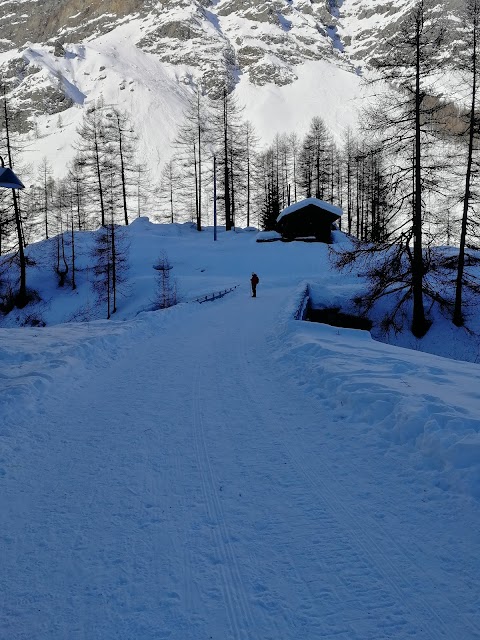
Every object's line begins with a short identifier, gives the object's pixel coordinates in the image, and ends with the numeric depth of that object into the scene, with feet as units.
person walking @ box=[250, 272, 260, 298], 70.38
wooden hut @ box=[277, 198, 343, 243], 128.06
